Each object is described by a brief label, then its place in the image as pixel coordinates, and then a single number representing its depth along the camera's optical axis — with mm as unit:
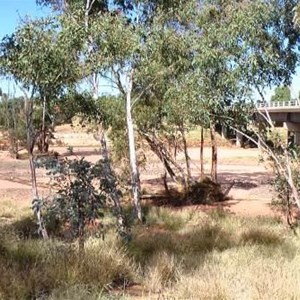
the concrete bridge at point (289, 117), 40675
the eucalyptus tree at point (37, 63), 8161
